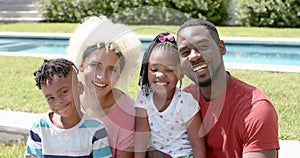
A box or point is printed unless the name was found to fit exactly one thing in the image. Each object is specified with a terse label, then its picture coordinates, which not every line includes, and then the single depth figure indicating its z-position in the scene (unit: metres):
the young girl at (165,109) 2.55
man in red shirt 2.31
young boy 2.57
